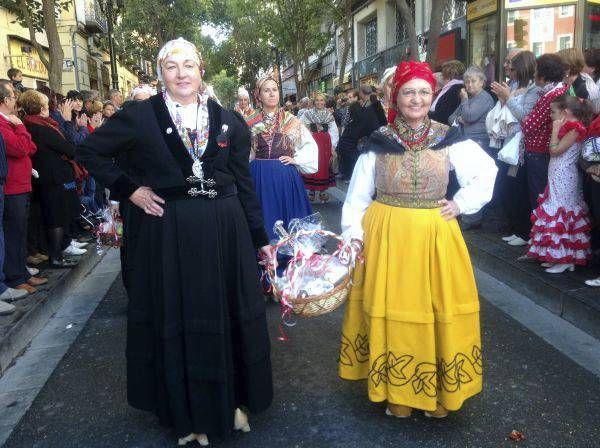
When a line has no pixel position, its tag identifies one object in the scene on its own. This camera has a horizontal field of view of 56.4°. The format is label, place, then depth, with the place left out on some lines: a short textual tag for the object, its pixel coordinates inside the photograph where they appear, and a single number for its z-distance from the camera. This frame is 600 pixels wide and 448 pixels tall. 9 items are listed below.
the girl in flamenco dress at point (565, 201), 4.98
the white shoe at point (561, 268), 5.15
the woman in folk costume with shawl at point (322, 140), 10.40
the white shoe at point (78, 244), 7.03
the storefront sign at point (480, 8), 11.13
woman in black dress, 2.76
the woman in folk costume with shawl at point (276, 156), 5.39
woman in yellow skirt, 2.94
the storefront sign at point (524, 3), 10.07
